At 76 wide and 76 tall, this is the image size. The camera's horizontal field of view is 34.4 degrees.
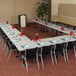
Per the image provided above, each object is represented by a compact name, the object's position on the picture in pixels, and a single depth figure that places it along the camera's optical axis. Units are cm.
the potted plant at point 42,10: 1094
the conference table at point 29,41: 444
